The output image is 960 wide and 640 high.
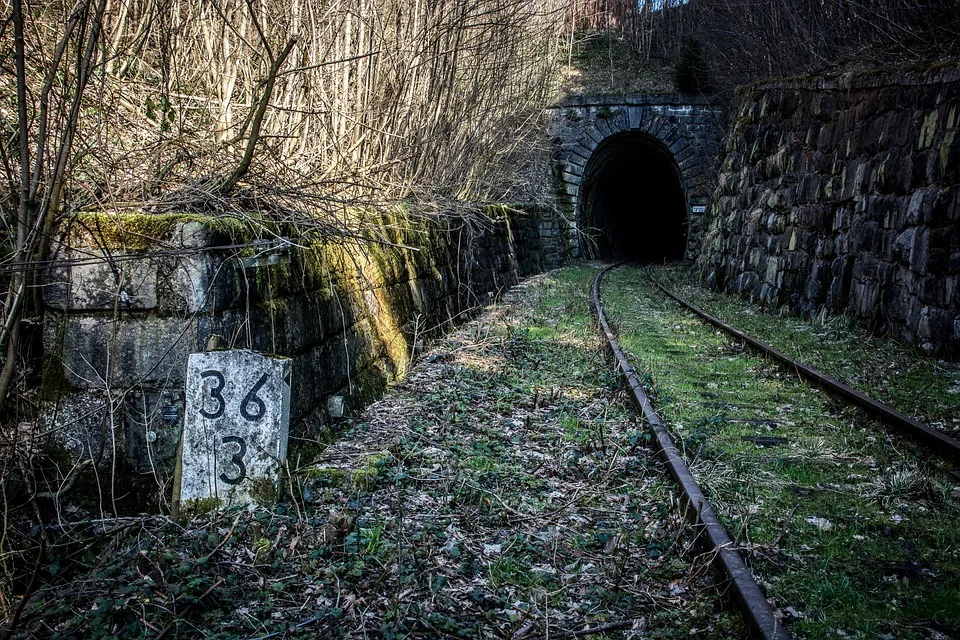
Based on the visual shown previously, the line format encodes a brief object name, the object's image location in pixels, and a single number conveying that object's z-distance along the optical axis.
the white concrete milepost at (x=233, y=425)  3.87
